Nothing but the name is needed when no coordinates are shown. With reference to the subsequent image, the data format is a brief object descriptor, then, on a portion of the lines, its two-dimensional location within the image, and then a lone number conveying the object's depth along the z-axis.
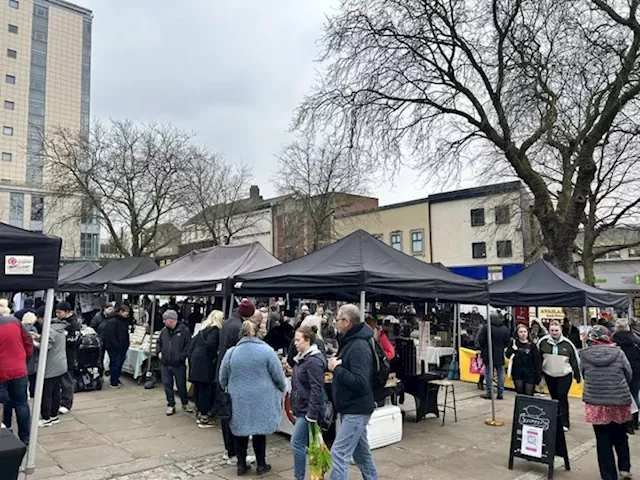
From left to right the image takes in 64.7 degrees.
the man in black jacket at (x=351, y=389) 4.29
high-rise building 54.53
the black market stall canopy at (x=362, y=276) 6.42
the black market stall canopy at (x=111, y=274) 13.96
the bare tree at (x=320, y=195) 32.12
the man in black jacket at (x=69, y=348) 7.99
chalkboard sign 5.54
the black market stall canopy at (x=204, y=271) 8.86
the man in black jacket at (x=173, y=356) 8.01
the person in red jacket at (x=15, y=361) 5.38
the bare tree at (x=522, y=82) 12.59
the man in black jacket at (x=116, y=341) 10.22
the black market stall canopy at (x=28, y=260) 4.22
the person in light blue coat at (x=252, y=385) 5.15
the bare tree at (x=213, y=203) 27.34
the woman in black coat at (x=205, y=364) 7.28
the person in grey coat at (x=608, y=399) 5.11
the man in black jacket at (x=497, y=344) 9.99
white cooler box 6.45
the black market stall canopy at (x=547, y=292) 10.02
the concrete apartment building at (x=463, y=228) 30.44
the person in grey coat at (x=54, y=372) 7.10
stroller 9.45
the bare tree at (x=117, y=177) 22.64
